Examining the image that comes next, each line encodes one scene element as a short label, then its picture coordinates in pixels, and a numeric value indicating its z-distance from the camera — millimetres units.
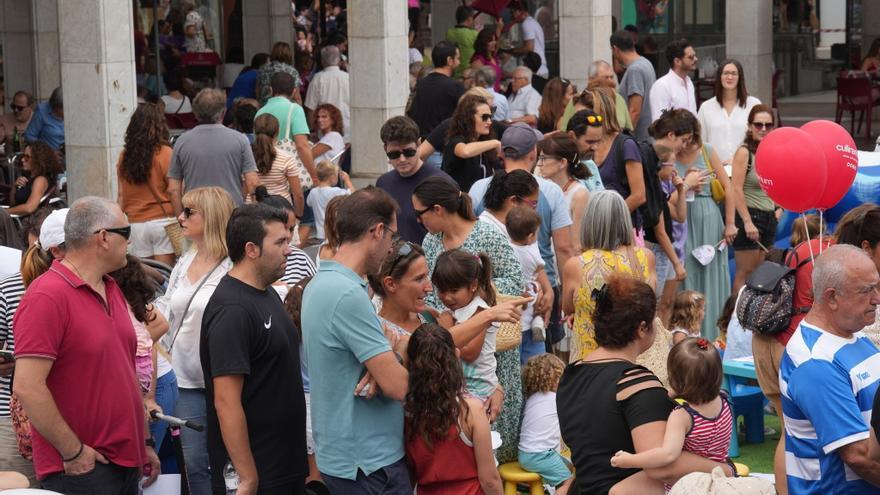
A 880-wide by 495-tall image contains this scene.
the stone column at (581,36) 33699
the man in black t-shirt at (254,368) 10389
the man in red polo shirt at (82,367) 10179
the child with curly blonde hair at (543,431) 13945
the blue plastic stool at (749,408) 16592
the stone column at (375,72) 26897
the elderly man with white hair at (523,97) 29863
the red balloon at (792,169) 14132
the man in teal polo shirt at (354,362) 10172
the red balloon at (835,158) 14349
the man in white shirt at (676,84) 25670
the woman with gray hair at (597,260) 14706
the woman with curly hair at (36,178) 23123
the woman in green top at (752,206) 20794
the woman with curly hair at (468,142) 19396
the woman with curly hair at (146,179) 19520
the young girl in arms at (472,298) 12501
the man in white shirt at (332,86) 31462
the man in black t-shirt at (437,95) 23434
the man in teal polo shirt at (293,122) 23729
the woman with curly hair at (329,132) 27052
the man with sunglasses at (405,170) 16585
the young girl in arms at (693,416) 9659
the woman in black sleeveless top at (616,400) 9628
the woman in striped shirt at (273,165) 21632
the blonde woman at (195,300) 12788
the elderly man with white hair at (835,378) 9519
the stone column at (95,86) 22378
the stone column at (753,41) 39072
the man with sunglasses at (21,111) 32736
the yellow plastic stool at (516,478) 13992
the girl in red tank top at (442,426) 10684
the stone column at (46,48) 37302
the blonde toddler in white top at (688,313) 17207
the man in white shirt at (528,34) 37767
